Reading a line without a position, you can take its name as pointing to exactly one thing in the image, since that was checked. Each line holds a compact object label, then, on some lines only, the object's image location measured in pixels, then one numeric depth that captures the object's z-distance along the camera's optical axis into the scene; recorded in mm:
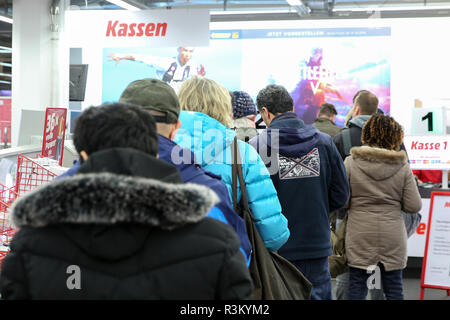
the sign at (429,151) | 5793
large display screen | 9594
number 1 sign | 6227
